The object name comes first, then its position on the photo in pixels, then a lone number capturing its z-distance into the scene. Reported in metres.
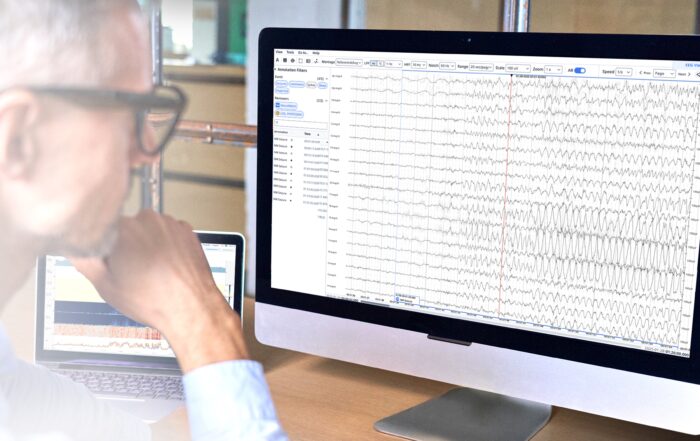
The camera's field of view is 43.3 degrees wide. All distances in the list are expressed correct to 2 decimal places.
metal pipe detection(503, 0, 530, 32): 1.07
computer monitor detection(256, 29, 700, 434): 0.72
